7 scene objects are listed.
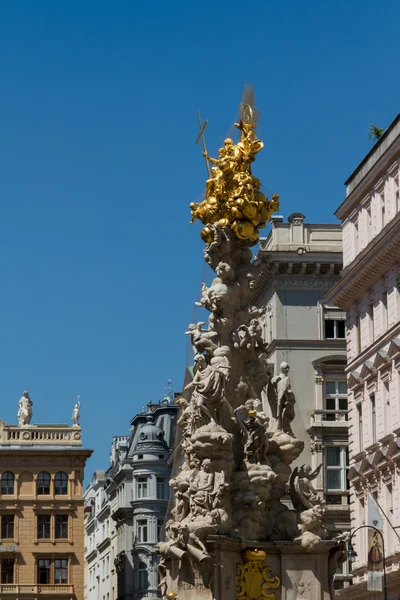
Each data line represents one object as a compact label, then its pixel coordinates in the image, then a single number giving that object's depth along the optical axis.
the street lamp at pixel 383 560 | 44.91
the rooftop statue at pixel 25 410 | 113.69
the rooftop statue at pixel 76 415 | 114.28
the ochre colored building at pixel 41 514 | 109.25
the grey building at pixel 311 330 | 66.25
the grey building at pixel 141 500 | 120.12
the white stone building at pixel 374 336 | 50.81
